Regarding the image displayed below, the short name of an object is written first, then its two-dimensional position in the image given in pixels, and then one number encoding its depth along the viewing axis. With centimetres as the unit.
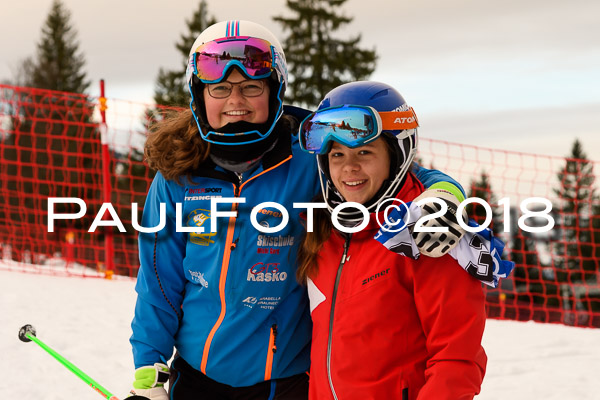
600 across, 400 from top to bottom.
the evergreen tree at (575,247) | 3388
